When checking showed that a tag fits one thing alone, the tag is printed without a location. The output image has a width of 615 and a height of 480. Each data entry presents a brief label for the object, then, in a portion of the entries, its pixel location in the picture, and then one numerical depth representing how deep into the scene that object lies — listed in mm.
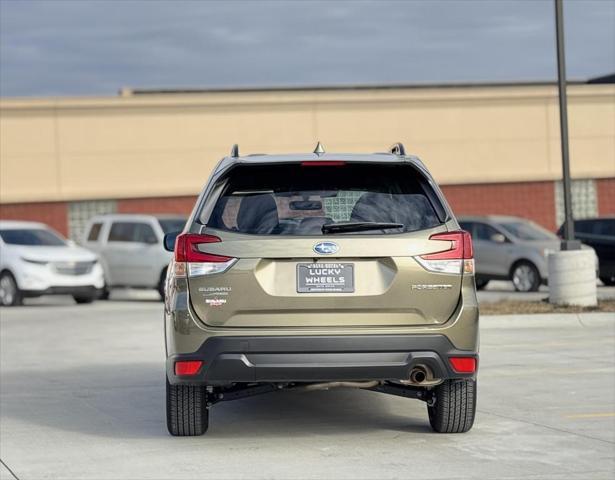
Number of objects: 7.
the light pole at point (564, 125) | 18547
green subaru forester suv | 7695
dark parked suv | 26188
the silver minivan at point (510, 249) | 25422
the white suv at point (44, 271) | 24312
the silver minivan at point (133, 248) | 25578
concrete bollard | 18125
